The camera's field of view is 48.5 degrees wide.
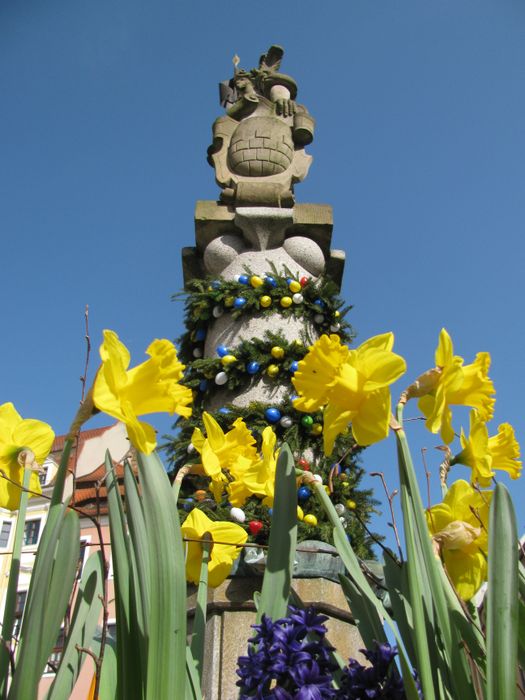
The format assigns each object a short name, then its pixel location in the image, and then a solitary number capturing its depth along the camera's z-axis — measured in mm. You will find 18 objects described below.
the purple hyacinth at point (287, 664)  693
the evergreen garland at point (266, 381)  2725
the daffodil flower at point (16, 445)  892
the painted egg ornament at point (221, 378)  3295
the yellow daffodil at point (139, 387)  688
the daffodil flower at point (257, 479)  1041
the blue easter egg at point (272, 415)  3098
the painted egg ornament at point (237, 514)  2277
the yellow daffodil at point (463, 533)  828
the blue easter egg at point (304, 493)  2752
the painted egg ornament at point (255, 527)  2434
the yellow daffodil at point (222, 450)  1074
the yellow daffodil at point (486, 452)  860
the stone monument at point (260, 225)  3600
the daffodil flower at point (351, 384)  787
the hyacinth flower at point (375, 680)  727
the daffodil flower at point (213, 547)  1016
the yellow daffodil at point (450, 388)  808
